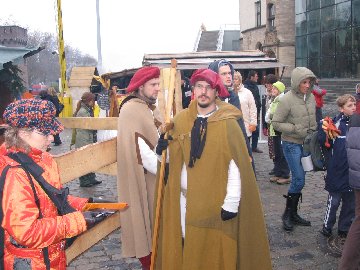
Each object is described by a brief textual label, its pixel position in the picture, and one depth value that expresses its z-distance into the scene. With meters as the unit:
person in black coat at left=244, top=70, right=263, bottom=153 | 10.27
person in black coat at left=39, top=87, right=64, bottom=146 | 13.59
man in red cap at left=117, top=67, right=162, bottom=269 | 3.63
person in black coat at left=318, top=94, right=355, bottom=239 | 4.81
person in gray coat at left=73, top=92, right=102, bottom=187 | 8.27
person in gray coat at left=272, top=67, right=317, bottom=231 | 5.31
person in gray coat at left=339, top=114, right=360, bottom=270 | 3.77
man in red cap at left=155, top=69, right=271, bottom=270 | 3.17
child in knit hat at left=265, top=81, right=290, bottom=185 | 7.92
